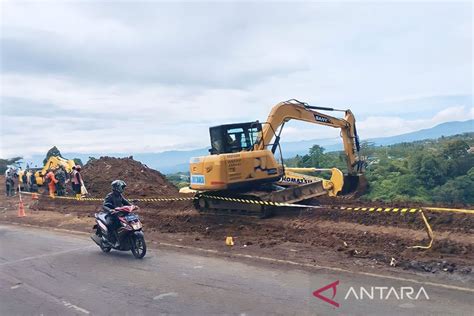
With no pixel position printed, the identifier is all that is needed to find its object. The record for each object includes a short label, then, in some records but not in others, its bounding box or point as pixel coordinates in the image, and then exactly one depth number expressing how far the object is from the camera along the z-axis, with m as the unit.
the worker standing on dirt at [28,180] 30.14
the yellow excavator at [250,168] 13.44
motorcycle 10.10
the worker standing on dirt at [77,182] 23.09
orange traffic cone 19.97
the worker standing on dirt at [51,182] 24.78
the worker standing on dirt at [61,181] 25.66
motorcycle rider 10.65
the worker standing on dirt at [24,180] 30.73
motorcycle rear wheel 11.05
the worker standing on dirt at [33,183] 29.78
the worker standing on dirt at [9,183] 29.01
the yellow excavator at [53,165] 25.97
